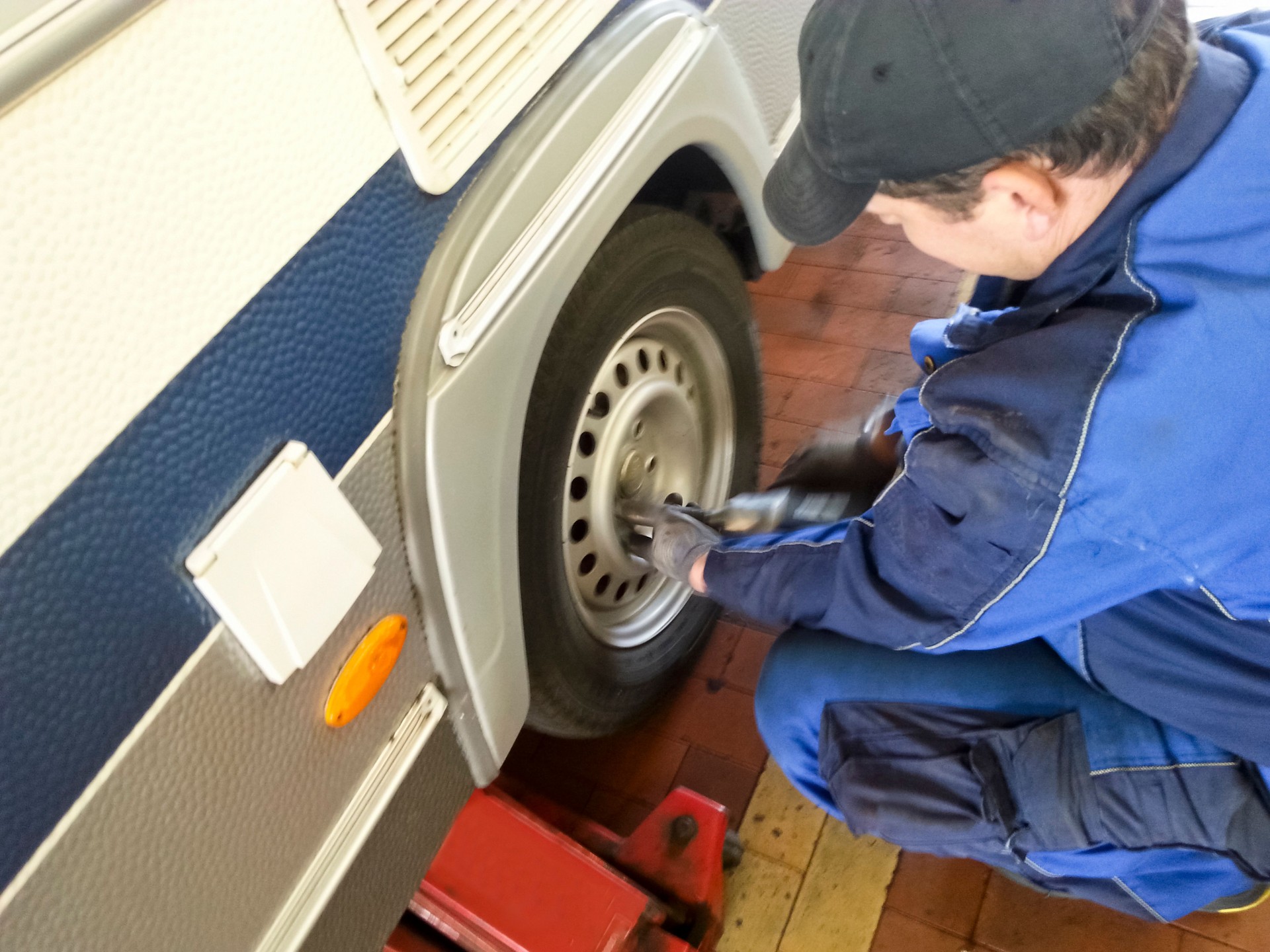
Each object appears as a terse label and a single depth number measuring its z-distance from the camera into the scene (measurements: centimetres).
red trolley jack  123
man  72
